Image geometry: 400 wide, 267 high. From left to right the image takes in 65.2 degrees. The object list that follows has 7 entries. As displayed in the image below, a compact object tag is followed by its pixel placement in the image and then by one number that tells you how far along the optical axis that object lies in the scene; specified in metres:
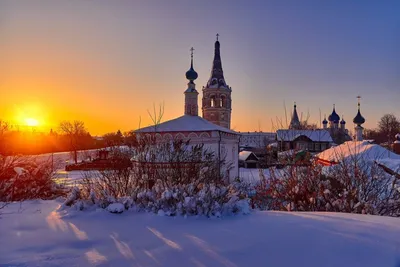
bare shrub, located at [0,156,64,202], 6.68
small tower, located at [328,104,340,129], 52.97
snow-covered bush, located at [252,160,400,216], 5.67
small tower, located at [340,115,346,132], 54.97
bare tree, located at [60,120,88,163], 41.88
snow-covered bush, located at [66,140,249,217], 4.23
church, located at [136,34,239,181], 16.88
